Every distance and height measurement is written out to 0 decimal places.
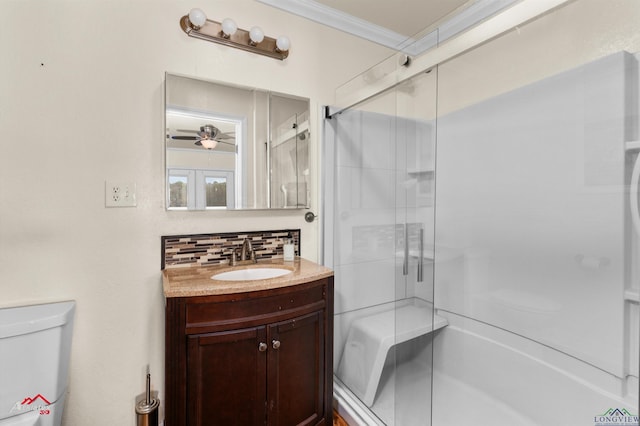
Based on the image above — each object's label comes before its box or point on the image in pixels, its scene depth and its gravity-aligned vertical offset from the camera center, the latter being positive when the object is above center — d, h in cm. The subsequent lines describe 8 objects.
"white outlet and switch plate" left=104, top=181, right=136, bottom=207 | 133 +7
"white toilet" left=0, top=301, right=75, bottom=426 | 104 -57
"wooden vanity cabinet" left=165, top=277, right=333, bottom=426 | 109 -60
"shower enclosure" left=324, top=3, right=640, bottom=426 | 119 -19
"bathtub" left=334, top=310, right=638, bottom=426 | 125 -87
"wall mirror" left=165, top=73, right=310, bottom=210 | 145 +34
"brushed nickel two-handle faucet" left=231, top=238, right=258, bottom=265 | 157 -24
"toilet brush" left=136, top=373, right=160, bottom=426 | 126 -87
